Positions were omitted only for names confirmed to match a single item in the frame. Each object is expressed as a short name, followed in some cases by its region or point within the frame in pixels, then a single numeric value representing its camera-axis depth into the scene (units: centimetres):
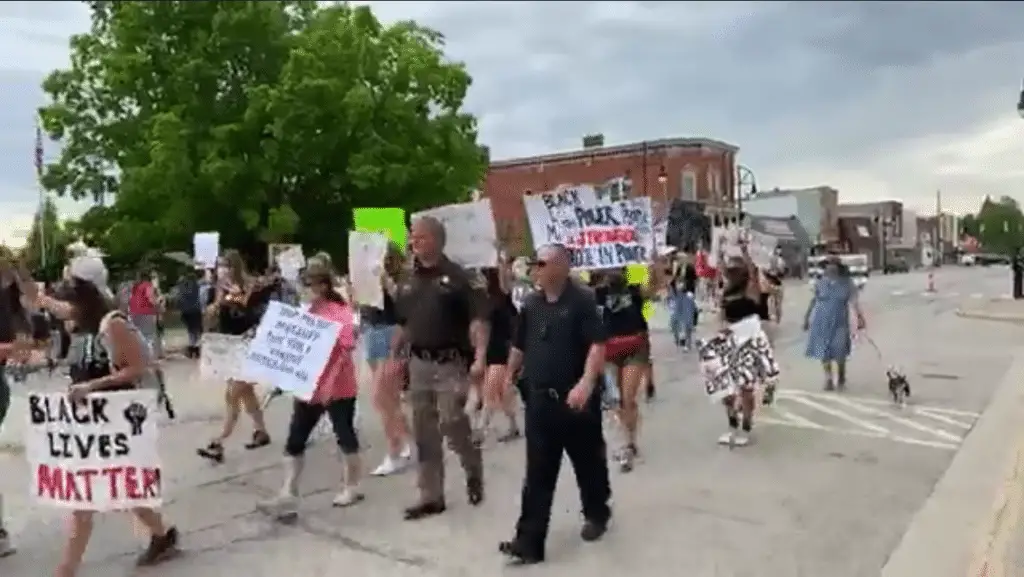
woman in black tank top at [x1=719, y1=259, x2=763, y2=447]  958
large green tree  2984
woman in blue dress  1257
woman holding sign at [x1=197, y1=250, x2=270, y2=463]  932
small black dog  1204
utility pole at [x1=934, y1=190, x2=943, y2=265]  12900
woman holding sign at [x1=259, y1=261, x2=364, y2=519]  709
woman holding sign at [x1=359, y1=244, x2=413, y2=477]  777
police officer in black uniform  594
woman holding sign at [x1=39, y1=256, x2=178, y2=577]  555
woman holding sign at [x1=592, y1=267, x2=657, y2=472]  838
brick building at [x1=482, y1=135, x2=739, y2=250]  6419
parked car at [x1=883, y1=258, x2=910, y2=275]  9471
